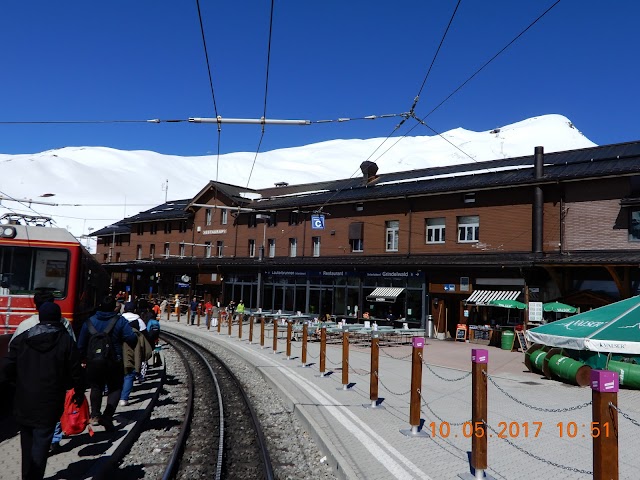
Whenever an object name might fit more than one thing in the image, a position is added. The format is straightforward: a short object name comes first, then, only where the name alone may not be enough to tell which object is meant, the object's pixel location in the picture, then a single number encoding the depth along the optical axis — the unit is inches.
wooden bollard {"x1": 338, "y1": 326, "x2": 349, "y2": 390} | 461.1
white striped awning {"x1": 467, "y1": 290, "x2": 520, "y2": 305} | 924.6
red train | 429.4
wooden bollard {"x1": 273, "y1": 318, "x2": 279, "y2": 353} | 769.6
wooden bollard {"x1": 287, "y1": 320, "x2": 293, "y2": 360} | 689.3
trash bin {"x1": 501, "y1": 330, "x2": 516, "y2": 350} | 842.8
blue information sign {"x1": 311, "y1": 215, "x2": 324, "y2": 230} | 1148.4
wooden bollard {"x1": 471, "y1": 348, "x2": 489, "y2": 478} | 230.4
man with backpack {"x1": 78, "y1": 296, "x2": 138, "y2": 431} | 273.0
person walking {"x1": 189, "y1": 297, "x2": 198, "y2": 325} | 1341.0
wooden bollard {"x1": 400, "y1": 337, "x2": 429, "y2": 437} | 307.1
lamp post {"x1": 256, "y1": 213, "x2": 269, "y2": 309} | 1425.9
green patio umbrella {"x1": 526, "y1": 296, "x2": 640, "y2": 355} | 480.1
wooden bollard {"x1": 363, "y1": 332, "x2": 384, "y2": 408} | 380.8
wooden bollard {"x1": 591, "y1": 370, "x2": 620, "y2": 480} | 167.2
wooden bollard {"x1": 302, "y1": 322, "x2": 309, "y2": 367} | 615.8
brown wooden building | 863.7
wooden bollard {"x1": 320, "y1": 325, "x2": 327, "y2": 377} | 531.8
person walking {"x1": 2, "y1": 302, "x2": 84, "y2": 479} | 185.6
